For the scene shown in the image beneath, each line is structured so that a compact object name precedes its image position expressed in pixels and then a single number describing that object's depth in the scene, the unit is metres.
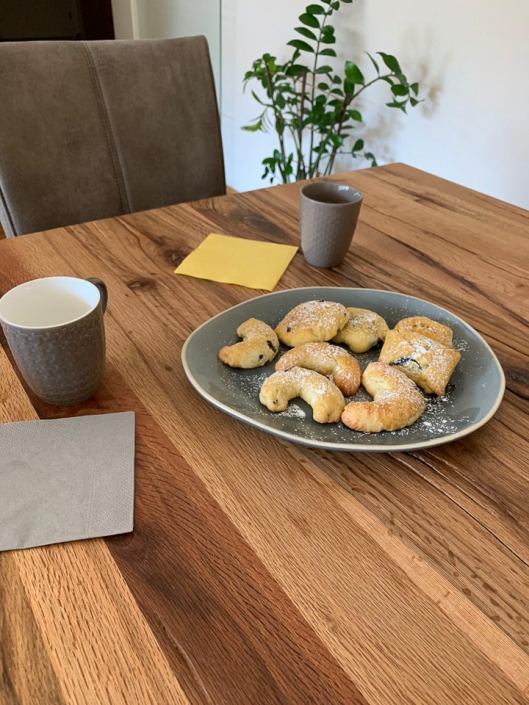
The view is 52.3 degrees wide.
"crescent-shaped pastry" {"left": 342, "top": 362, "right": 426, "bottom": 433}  0.54
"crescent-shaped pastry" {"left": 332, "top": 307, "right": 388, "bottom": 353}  0.67
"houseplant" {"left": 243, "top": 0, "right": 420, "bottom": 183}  1.93
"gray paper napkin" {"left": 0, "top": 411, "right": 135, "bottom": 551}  0.45
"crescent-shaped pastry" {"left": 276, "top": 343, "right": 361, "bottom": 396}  0.60
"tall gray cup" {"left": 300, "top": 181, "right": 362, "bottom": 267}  0.83
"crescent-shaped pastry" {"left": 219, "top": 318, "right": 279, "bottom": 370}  0.63
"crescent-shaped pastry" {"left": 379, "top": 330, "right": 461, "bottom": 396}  0.60
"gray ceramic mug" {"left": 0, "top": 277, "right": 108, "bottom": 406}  0.53
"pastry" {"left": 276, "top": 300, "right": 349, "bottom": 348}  0.65
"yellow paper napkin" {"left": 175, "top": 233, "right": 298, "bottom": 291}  0.83
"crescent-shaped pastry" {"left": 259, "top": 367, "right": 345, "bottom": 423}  0.56
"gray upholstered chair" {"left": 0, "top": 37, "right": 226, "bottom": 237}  1.08
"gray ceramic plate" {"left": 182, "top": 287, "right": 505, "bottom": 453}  0.54
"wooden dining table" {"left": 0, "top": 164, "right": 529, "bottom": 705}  0.37
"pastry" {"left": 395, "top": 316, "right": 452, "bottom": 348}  0.66
